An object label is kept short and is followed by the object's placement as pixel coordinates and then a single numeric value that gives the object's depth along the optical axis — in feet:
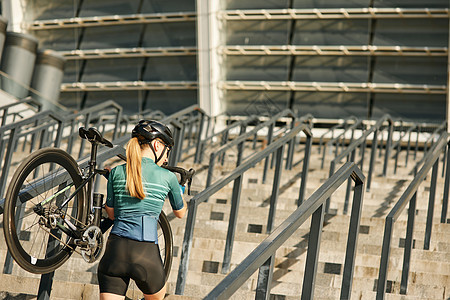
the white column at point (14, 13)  79.56
